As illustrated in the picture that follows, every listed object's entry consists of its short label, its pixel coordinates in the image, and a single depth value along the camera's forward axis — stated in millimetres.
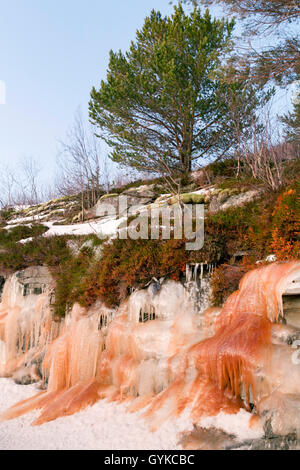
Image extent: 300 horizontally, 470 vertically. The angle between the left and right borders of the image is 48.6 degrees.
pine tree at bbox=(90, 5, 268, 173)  13281
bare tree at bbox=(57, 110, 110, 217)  17344
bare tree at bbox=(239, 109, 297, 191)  8352
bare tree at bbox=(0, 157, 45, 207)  24605
